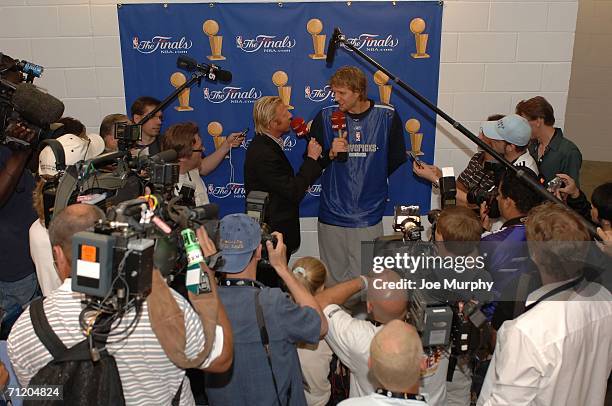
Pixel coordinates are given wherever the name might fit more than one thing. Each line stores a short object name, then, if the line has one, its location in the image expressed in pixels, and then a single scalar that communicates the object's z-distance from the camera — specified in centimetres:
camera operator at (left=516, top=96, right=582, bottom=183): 399
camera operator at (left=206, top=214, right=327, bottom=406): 215
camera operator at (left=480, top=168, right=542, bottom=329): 254
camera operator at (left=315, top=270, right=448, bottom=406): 224
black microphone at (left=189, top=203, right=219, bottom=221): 184
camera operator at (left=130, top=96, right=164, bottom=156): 412
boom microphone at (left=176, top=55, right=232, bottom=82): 412
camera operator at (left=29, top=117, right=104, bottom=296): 258
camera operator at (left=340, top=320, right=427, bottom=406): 177
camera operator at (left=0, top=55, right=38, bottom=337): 304
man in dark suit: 379
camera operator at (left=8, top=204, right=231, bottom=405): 171
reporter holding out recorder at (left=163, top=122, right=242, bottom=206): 382
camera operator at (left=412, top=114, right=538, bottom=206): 359
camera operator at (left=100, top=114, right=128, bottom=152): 389
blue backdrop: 429
